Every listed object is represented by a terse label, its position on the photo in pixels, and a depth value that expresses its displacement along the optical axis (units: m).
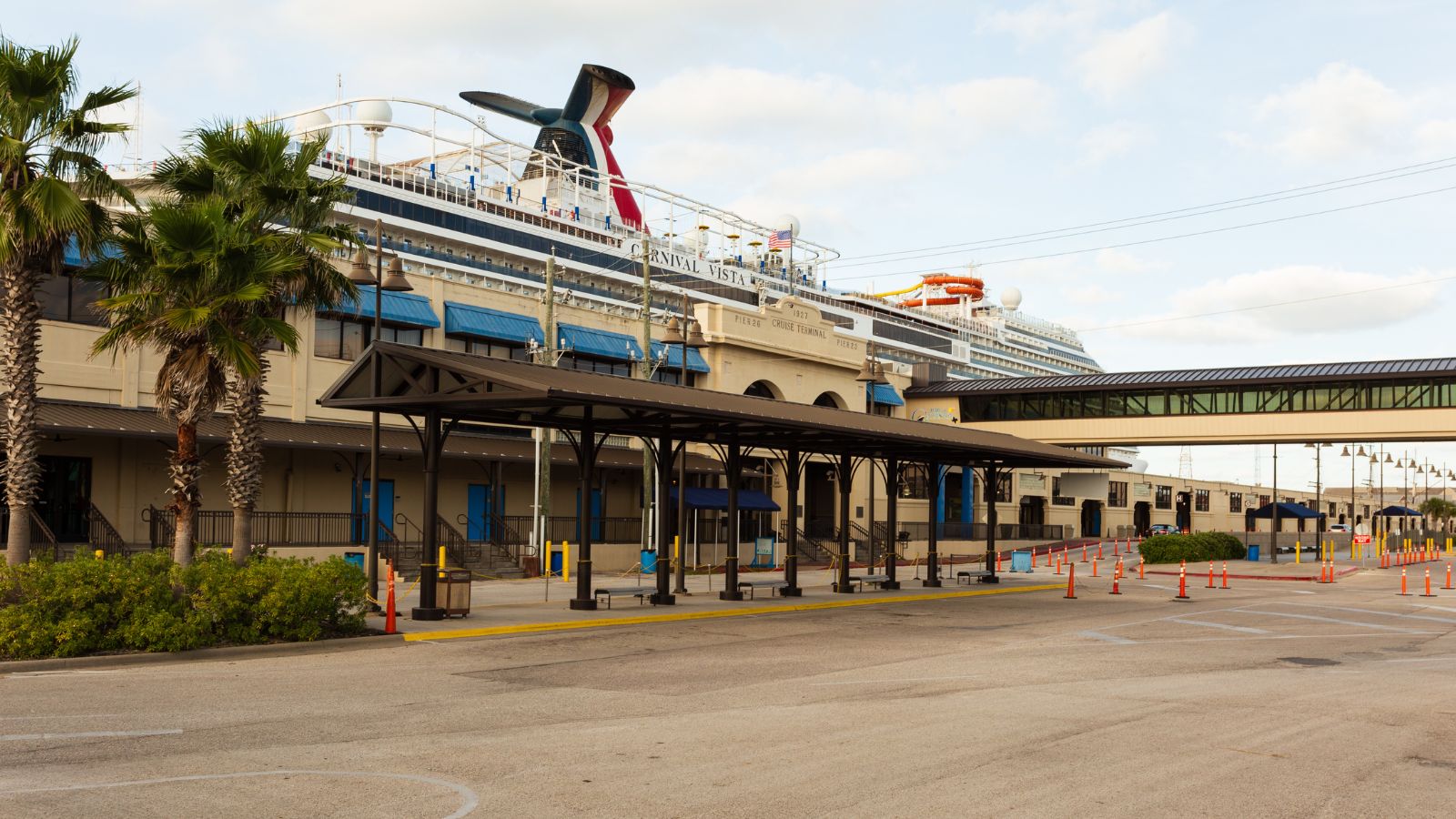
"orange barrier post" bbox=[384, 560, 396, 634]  19.50
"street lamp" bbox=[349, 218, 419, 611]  23.59
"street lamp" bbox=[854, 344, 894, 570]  40.08
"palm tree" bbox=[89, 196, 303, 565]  20.02
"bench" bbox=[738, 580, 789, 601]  30.20
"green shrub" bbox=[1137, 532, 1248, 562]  52.41
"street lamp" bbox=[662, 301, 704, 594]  30.66
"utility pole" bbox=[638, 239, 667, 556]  38.97
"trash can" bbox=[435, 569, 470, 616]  22.58
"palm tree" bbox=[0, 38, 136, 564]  19.14
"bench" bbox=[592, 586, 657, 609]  25.34
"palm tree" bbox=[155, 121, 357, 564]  21.92
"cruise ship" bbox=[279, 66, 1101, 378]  64.94
